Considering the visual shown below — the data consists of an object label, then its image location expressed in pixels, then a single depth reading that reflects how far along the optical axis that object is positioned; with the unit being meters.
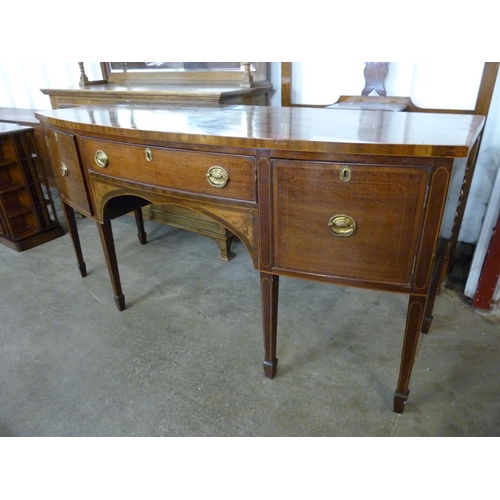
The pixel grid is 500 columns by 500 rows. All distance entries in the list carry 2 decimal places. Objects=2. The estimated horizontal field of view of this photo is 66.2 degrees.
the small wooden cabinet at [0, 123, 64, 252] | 2.31
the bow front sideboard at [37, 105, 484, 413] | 0.88
